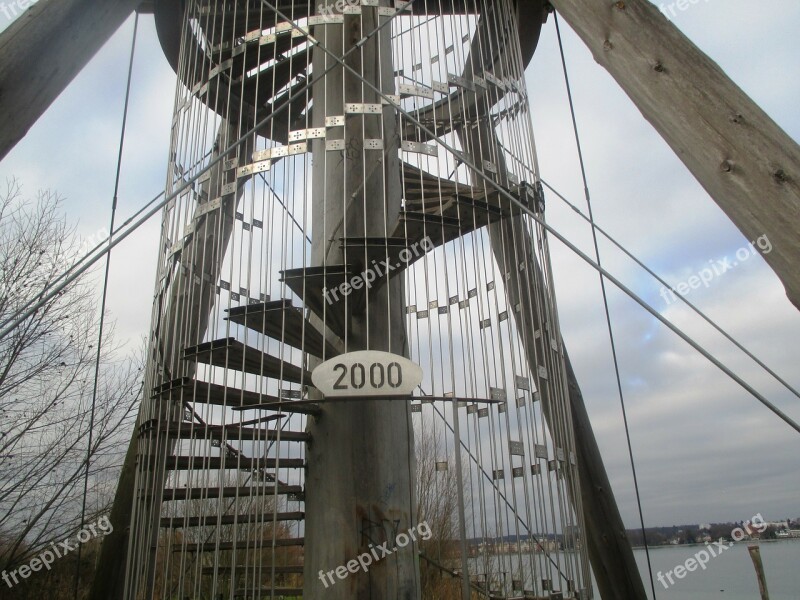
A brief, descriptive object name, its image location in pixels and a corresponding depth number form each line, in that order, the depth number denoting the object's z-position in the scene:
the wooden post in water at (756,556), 9.99
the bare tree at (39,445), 8.46
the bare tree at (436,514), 8.91
